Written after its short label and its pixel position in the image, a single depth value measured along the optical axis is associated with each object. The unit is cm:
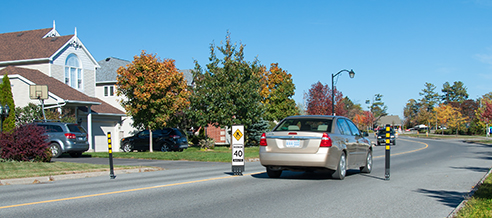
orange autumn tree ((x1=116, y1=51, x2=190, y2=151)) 2627
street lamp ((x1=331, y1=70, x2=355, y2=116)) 3359
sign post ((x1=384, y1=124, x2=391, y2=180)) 1123
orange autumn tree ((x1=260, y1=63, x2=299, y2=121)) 4978
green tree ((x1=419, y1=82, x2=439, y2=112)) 13100
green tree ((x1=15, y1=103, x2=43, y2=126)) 2538
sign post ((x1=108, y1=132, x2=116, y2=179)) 1239
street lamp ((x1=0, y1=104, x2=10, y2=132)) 2318
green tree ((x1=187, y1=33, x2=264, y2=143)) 2797
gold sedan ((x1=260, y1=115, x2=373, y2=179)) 1047
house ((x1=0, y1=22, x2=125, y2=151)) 2731
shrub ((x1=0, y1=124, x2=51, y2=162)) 1628
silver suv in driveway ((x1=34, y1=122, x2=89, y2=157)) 2039
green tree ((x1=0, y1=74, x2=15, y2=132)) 2373
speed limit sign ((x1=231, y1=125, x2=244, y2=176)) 1206
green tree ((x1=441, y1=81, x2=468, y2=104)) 12938
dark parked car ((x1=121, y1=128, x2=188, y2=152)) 2788
